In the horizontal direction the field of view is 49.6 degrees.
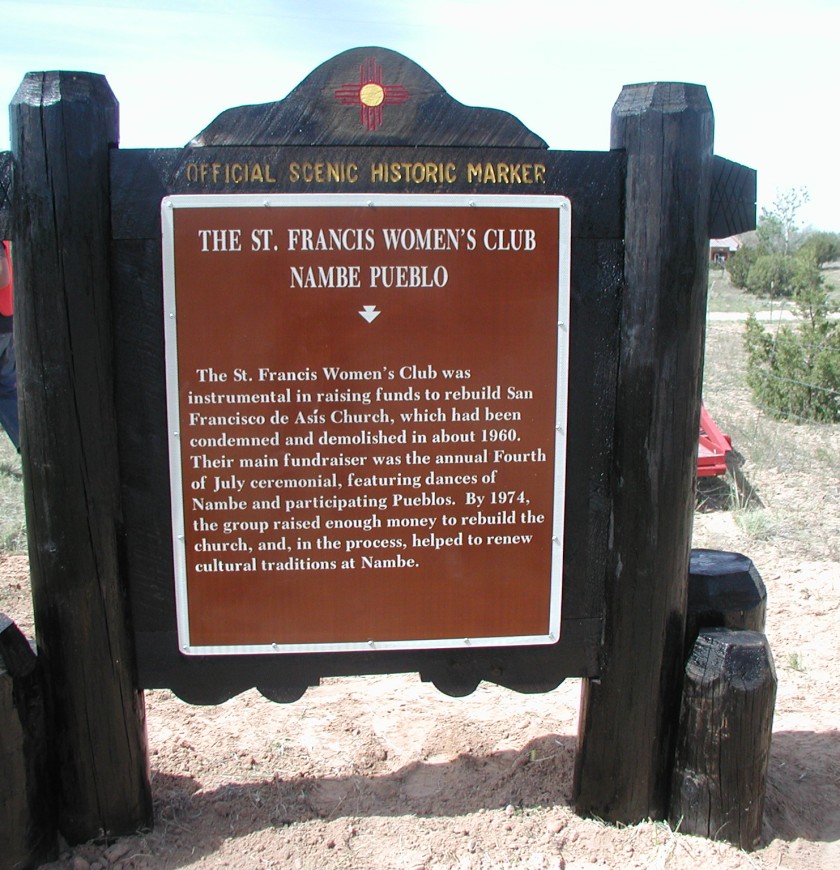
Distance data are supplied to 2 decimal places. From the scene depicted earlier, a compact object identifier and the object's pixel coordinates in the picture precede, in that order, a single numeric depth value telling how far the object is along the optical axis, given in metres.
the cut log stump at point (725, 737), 2.57
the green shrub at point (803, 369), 8.99
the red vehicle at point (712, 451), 6.28
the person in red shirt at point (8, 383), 6.16
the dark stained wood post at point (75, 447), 2.24
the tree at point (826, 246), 42.92
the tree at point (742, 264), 35.44
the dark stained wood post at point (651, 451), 2.35
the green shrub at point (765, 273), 20.83
